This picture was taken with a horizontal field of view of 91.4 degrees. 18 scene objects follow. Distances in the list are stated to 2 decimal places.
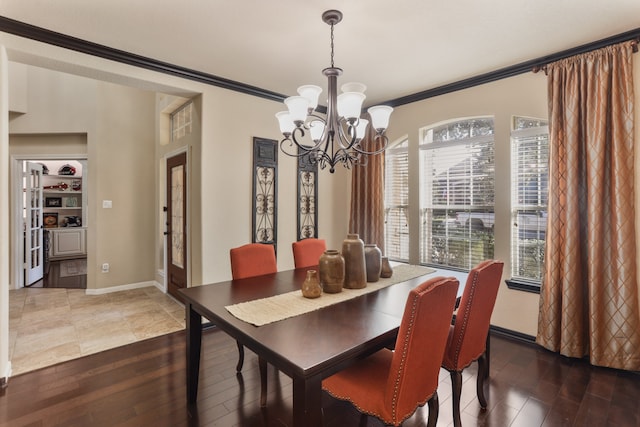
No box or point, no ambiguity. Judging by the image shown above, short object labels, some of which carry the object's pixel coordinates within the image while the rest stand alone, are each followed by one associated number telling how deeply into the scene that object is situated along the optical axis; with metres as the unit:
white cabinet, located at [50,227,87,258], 7.25
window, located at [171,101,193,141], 3.94
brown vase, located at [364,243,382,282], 2.30
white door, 4.96
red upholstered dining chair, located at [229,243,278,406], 2.52
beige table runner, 1.61
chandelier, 2.07
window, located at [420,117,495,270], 3.36
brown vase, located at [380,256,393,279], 2.46
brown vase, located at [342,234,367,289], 2.12
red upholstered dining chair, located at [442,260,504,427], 1.72
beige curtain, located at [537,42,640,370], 2.40
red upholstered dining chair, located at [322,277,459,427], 1.27
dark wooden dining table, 1.19
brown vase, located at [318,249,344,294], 1.99
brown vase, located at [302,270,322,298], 1.92
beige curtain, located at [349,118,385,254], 4.16
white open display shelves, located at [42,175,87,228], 7.61
